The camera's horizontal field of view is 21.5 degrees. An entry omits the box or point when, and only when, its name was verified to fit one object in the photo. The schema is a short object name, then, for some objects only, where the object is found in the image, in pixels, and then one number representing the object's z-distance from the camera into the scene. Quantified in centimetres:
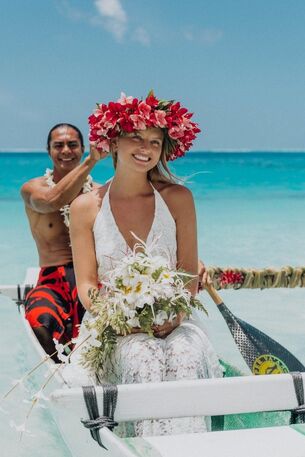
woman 359
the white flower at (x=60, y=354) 308
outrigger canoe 241
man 442
